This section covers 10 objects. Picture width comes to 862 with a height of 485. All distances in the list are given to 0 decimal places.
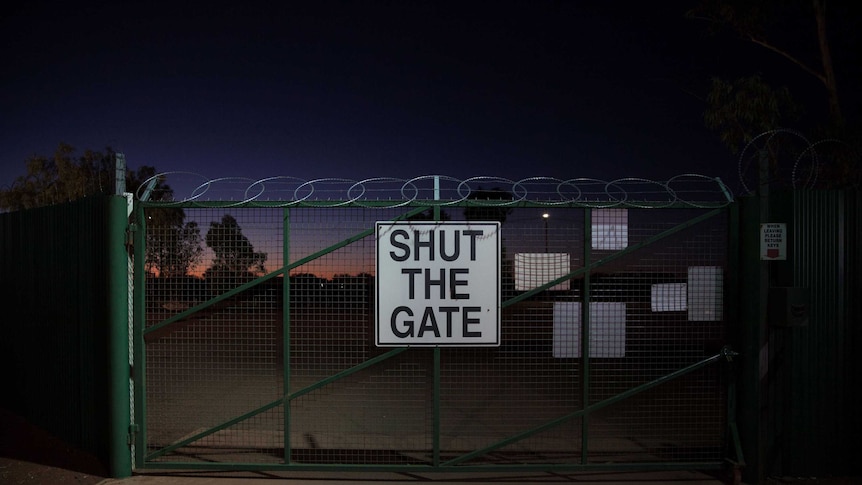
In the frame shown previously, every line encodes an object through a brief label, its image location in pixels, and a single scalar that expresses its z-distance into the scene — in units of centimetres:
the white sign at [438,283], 552
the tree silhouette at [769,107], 1130
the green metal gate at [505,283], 555
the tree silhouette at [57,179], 2342
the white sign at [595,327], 565
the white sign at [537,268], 564
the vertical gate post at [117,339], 556
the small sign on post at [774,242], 547
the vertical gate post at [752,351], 550
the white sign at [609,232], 562
